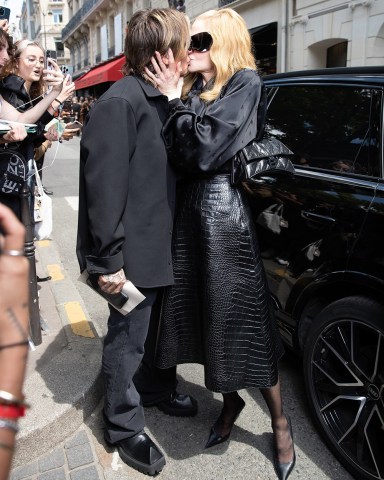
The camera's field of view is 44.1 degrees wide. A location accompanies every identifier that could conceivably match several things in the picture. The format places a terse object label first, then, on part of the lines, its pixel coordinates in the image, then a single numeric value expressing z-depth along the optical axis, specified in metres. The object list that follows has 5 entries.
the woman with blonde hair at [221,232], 1.93
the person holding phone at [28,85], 2.85
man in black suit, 1.80
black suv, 2.05
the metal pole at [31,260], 2.80
